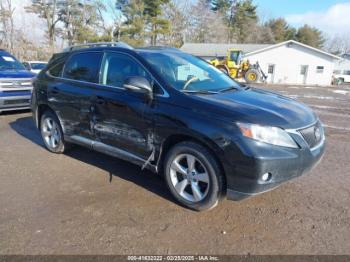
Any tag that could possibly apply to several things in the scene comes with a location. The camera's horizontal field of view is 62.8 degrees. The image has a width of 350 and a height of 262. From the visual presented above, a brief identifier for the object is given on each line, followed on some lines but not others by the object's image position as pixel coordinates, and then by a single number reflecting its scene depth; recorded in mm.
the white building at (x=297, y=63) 32906
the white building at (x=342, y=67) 48919
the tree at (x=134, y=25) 37719
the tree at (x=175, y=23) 45416
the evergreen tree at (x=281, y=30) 57928
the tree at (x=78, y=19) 40250
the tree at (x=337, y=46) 84312
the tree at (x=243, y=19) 56125
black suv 2854
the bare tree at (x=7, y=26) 33625
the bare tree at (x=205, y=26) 54000
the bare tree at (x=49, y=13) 39453
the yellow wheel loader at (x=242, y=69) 25234
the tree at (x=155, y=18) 38250
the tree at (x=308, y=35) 55225
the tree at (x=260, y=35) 57031
